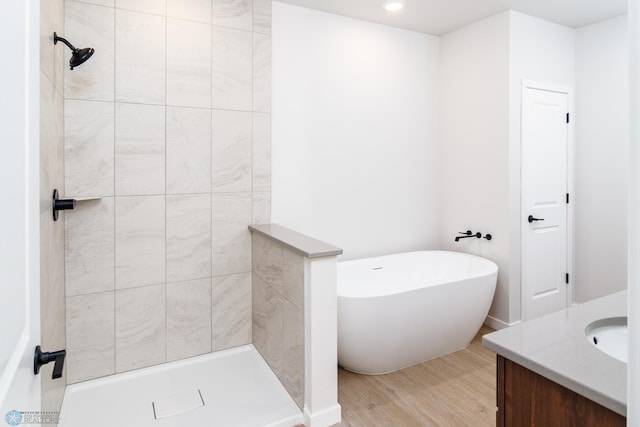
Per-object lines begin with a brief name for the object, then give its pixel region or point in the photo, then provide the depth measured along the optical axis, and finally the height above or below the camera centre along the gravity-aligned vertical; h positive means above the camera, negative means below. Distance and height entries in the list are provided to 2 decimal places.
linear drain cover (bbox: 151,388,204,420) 2.17 -1.13
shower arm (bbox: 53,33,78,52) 1.90 +0.84
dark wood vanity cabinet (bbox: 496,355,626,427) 0.84 -0.46
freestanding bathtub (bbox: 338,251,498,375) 2.39 -0.72
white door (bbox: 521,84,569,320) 3.30 +0.08
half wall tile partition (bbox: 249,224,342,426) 2.05 -0.63
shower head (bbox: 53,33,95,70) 2.01 +0.81
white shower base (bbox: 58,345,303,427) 2.09 -1.12
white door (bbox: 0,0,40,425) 0.63 +0.00
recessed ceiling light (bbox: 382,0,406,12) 2.96 +1.59
